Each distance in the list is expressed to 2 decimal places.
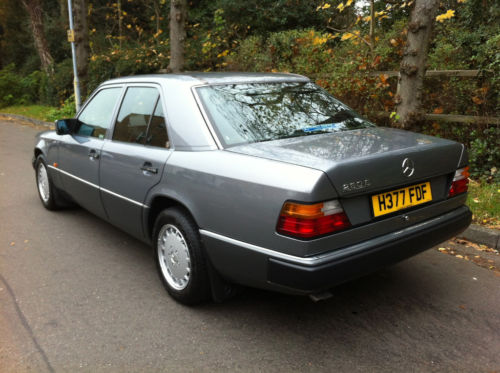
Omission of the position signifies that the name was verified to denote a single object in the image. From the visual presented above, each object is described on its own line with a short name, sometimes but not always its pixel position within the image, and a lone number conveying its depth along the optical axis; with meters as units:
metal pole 14.90
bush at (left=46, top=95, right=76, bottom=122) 16.67
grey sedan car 2.57
